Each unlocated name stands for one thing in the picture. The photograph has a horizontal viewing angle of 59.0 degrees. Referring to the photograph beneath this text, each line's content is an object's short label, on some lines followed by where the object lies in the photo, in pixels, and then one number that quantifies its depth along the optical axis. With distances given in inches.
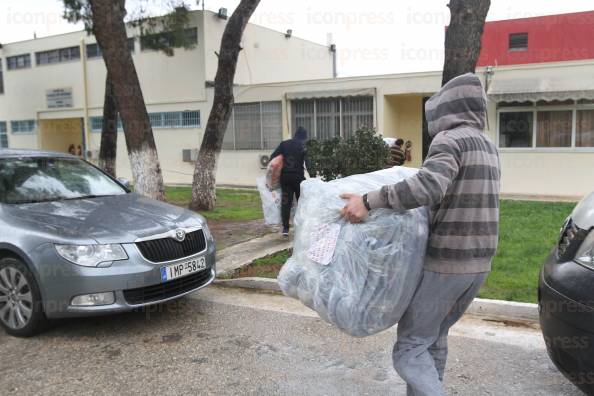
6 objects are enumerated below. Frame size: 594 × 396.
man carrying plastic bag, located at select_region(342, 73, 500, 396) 94.5
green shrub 262.7
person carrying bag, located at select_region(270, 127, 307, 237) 308.0
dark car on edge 101.2
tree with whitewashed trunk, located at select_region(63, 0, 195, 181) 499.8
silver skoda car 166.1
